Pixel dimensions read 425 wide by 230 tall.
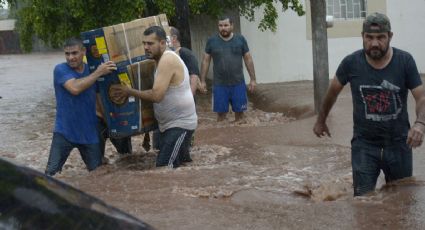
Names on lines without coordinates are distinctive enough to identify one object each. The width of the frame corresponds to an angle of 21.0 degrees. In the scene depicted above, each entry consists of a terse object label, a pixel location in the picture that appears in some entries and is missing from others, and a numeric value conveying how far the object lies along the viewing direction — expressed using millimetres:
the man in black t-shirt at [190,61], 13092
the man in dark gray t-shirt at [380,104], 8291
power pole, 17766
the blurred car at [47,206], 3384
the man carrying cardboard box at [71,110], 10972
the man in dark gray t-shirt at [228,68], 17511
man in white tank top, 10698
